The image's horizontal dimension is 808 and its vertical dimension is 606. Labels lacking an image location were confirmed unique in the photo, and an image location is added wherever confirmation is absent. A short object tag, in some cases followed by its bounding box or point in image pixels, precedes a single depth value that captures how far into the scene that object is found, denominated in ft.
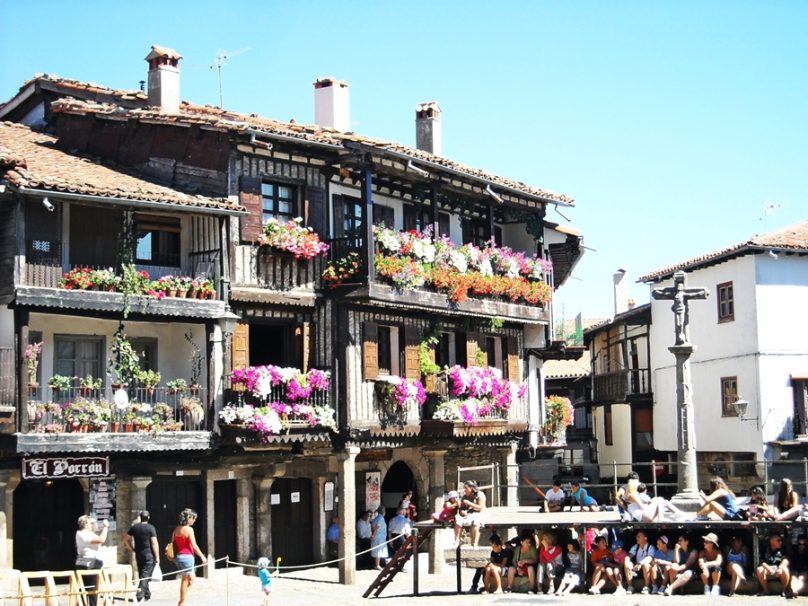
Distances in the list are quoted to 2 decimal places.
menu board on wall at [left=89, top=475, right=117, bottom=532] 95.09
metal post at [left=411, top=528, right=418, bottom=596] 83.76
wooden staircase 85.35
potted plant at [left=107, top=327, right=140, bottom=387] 92.17
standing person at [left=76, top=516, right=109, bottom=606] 73.97
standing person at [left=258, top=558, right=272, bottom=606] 77.97
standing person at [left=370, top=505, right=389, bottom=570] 110.11
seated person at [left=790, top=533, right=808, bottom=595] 74.08
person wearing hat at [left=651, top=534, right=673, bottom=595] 76.64
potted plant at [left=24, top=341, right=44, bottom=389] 86.94
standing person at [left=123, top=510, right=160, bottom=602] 75.61
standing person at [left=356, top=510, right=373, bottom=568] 110.42
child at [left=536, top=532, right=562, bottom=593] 80.28
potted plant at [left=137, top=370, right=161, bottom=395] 92.79
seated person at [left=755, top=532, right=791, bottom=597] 74.18
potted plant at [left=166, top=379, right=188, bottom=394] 93.50
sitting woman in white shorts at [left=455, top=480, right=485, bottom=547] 85.56
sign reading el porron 89.40
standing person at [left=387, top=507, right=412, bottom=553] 111.86
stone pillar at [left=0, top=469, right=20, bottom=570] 89.86
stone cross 83.71
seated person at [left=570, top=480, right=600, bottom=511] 96.37
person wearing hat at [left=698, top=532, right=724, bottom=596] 75.66
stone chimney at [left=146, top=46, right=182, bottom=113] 104.68
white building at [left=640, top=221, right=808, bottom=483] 133.90
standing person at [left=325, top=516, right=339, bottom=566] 108.68
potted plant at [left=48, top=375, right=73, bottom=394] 88.48
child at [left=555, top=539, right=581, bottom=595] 78.79
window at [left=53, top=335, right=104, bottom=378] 94.07
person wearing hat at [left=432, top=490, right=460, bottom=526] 85.87
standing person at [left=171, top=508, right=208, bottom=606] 73.51
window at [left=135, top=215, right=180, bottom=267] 97.30
